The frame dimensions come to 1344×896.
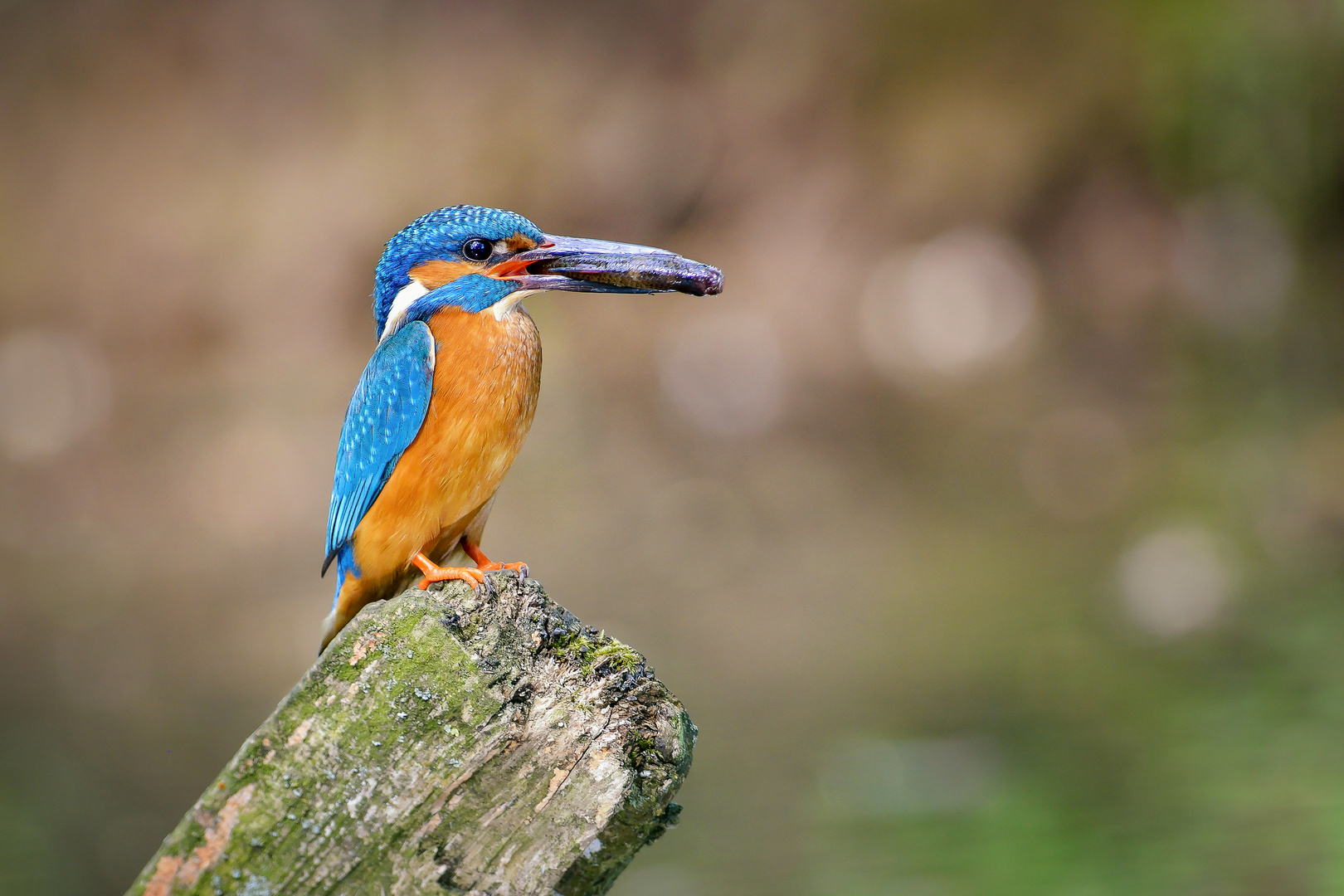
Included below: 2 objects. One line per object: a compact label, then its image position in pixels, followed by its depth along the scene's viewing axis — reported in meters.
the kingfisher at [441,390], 6.73
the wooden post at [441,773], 6.40
